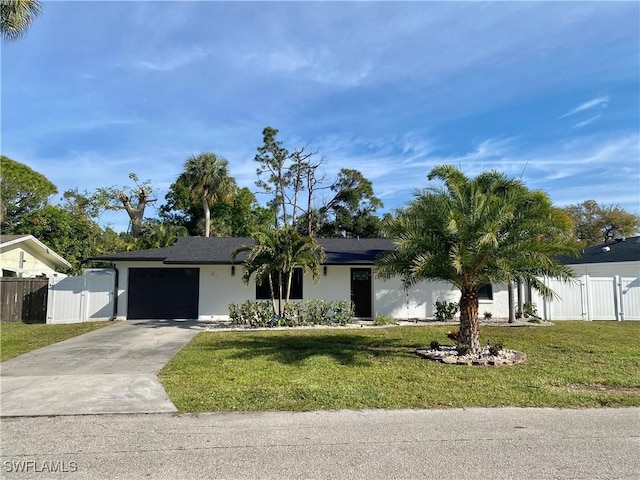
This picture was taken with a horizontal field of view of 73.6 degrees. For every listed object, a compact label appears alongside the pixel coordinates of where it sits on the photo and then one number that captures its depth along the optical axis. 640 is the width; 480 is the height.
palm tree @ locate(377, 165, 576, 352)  8.53
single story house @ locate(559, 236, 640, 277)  22.54
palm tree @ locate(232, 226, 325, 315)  14.11
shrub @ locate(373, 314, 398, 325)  15.11
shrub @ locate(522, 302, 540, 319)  16.45
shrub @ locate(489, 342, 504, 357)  8.93
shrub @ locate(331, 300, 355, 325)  15.22
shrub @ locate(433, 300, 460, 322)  16.33
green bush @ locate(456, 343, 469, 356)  9.01
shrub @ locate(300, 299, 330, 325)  15.20
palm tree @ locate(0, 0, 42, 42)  11.19
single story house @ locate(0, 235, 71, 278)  20.25
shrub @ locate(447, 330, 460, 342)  9.87
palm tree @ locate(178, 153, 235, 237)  30.80
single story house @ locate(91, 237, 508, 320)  16.77
